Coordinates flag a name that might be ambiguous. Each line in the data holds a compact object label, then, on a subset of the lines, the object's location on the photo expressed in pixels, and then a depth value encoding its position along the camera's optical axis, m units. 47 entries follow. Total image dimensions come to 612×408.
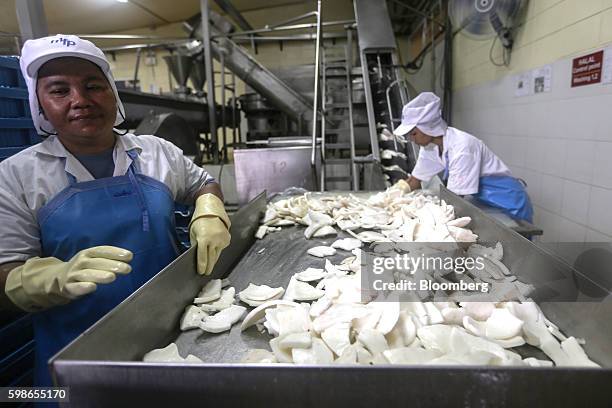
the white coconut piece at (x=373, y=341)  0.77
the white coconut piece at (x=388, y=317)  0.84
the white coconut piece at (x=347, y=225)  1.71
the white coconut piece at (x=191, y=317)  0.97
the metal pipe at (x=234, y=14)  5.16
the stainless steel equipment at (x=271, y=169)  3.29
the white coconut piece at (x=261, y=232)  1.75
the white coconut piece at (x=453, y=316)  0.90
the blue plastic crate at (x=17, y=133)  1.32
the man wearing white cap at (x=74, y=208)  0.97
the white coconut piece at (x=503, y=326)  0.83
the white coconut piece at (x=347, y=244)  1.50
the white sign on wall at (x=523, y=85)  2.86
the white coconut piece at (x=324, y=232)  1.67
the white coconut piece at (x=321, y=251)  1.46
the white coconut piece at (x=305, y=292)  1.09
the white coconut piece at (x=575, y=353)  0.75
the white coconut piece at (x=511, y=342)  0.82
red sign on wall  2.09
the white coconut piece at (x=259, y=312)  0.96
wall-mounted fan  2.77
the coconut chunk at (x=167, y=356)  0.81
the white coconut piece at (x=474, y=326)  0.85
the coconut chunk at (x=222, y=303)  1.07
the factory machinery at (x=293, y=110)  3.30
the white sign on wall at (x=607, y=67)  1.99
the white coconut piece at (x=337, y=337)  0.80
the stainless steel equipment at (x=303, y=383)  0.54
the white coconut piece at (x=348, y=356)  0.73
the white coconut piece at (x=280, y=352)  0.78
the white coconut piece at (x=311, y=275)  1.23
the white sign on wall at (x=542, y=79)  2.59
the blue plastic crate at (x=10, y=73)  1.31
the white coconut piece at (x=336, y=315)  0.88
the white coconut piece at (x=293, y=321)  0.89
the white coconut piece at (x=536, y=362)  0.75
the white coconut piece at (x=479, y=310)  0.91
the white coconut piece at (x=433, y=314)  0.90
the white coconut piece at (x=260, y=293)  1.11
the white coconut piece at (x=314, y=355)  0.75
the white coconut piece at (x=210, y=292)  1.11
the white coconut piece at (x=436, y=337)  0.78
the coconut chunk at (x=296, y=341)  0.79
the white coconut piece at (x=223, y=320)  0.95
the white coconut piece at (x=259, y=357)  0.80
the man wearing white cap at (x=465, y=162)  2.30
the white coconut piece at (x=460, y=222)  1.48
